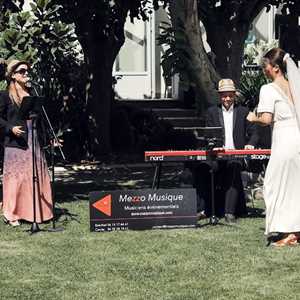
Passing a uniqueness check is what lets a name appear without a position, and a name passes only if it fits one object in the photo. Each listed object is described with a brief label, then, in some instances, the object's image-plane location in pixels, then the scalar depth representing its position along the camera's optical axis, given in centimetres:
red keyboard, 1397
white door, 3264
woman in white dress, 1245
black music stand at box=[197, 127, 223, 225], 1400
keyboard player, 1480
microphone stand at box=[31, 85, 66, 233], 1381
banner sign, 1386
